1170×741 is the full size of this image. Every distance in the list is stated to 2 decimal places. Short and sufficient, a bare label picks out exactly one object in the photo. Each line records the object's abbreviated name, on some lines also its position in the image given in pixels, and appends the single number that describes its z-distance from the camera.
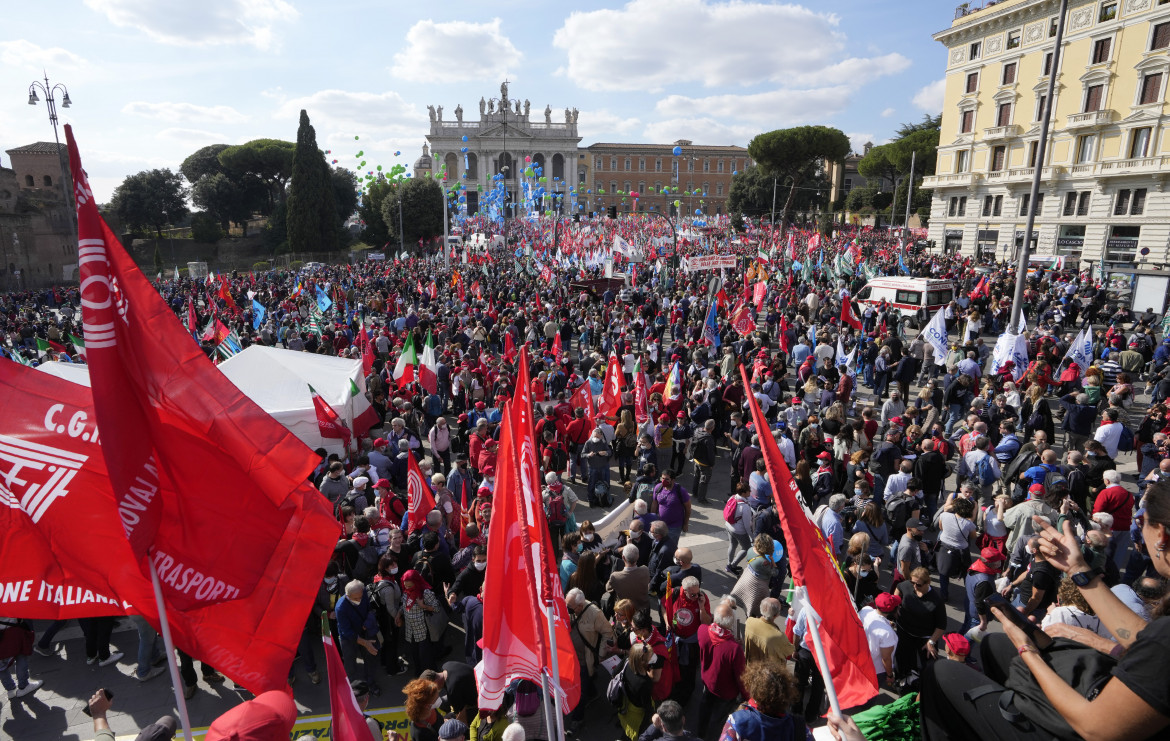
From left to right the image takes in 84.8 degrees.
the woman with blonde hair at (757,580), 5.21
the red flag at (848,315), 15.12
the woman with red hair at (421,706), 3.84
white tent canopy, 8.98
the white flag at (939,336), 12.06
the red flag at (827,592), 3.09
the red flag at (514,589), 3.56
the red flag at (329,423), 9.00
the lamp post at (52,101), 21.08
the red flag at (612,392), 9.73
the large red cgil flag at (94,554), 2.95
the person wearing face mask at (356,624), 5.16
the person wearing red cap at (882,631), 4.69
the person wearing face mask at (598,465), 8.77
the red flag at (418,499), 6.71
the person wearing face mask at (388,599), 5.36
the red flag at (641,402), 9.49
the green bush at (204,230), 57.03
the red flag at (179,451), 2.61
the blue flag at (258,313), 18.11
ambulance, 18.39
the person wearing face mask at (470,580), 5.54
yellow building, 31.81
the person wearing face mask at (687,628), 4.80
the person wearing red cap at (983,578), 5.31
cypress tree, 52.53
